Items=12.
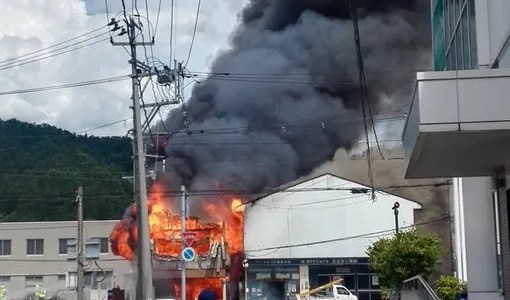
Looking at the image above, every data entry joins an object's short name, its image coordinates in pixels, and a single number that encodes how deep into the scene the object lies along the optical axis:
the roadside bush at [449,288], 34.69
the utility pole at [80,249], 35.78
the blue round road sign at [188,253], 25.48
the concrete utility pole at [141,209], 23.08
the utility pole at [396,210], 38.78
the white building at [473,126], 10.74
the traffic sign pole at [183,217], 27.33
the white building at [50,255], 63.16
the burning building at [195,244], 46.62
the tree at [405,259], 34.03
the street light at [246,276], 50.50
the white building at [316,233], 50.53
